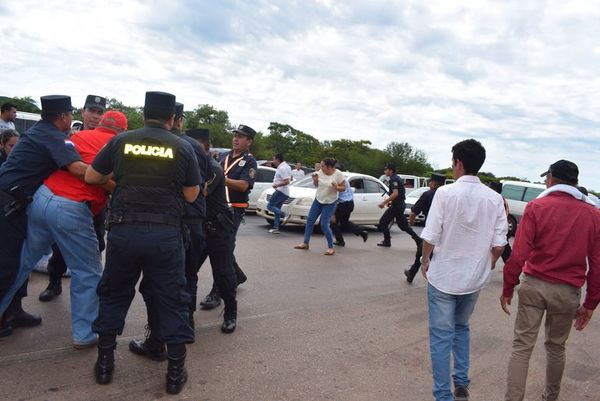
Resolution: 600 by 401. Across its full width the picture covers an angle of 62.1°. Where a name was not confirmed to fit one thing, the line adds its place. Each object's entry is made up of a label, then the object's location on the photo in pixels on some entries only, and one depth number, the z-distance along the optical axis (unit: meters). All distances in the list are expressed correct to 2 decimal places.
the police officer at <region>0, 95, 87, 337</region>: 3.77
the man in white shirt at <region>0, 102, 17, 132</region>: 8.24
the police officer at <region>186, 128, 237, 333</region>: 4.48
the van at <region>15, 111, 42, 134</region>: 15.23
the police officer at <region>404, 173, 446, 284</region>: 6.91
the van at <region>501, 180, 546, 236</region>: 15.70
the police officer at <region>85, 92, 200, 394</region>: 3.24
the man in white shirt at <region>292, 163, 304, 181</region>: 16.98
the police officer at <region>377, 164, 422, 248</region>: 10.03
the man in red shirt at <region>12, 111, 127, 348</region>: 3.80
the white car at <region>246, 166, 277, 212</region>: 14.34
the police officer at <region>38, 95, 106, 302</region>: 5.09
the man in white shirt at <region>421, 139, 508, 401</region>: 3.25
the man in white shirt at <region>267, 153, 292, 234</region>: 11.44
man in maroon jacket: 3.23
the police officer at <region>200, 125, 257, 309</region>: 5.40
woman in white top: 9.32
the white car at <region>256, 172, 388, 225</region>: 11.69
